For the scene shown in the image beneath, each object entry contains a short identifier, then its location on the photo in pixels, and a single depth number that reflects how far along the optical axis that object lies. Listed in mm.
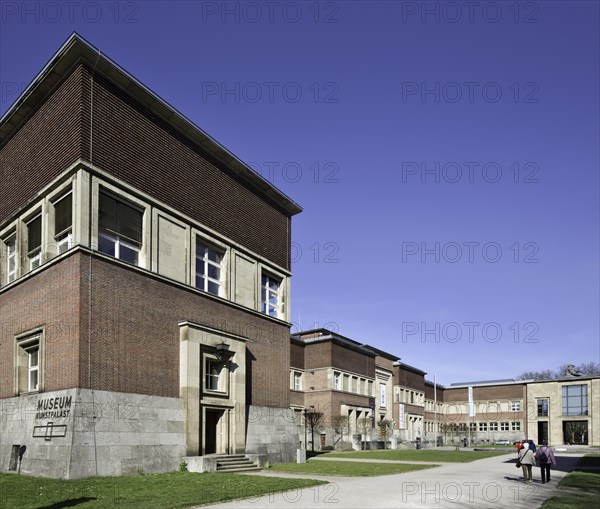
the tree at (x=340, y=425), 53762
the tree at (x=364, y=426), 57569
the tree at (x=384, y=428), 61781
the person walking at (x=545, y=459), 20859
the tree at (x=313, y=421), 51838
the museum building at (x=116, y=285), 20578
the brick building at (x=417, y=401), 56125
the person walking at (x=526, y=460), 21062
